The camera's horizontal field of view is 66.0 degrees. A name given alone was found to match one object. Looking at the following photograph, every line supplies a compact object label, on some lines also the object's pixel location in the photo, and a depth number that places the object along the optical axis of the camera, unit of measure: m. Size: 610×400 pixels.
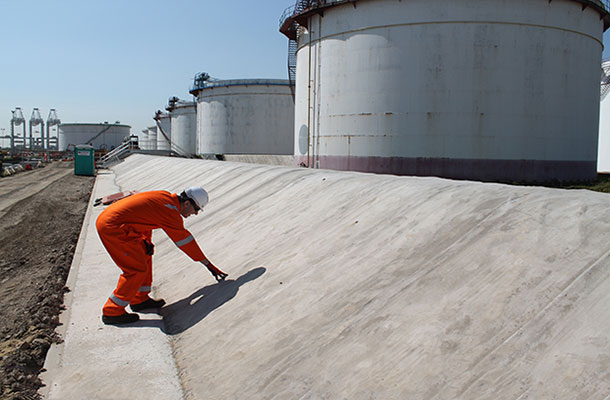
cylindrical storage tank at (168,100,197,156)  44.94
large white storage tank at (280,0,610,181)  14.45
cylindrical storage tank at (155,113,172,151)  53.34
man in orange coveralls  4.44
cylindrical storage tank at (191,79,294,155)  33.34
